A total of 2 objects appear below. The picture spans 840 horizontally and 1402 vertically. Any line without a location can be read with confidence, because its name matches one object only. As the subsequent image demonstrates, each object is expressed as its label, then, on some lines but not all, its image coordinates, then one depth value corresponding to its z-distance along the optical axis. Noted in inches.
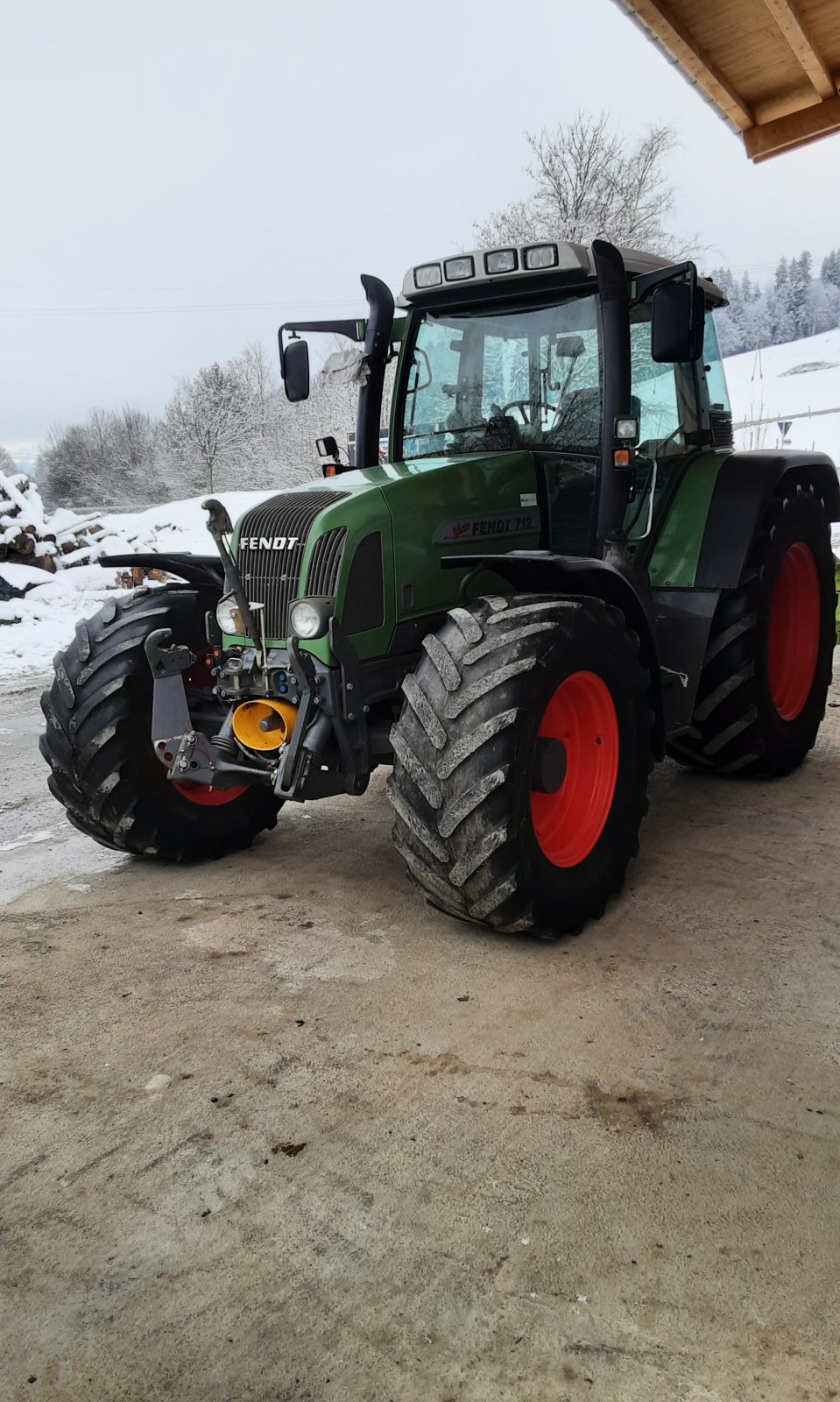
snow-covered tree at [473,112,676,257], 811.4
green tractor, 122.0
